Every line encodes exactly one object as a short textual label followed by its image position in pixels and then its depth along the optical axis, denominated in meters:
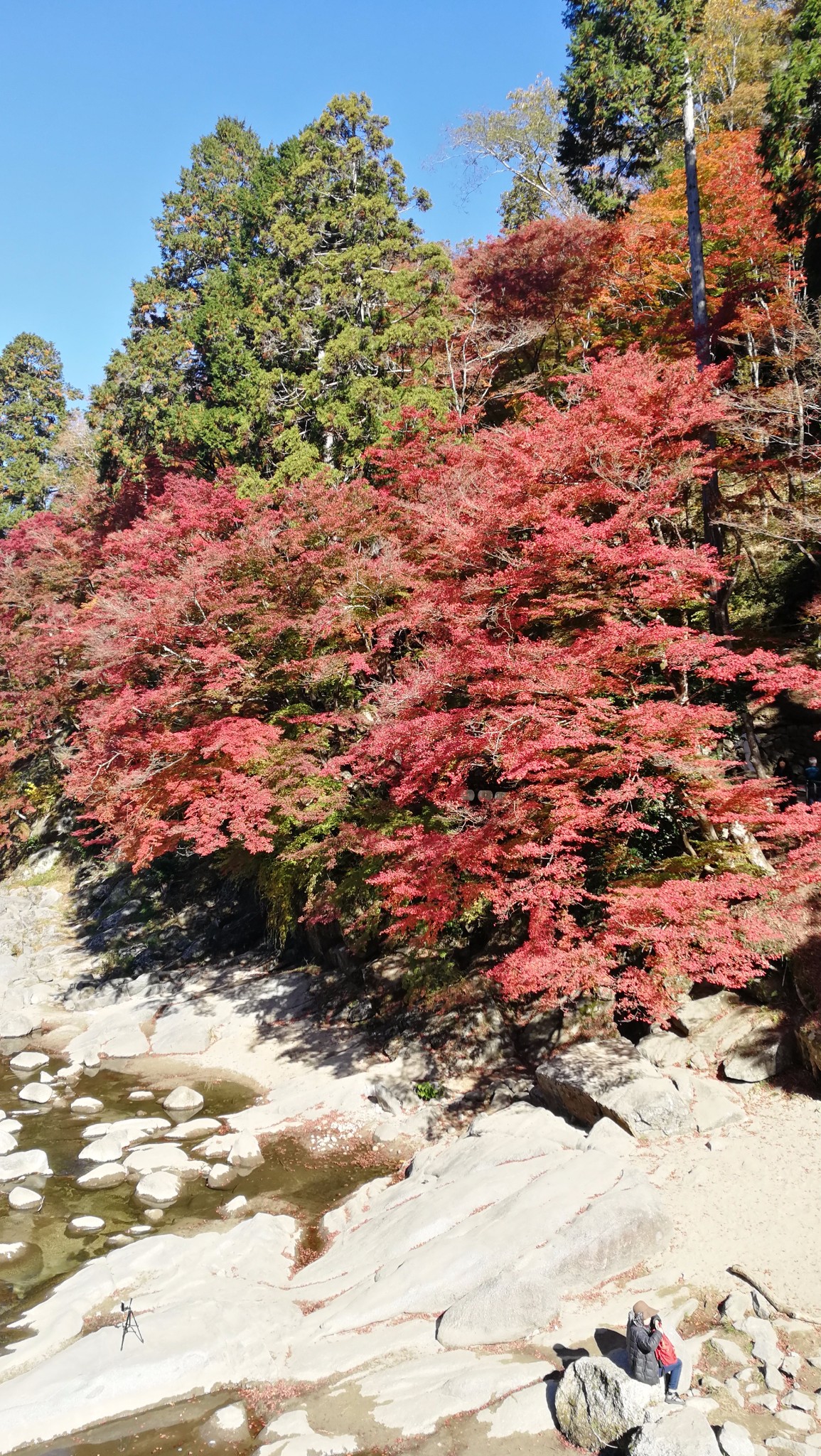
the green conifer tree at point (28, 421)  38.41
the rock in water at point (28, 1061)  16.72
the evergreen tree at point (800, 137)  12.90
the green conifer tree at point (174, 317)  24.83
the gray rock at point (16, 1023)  18.50
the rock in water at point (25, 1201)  11.60
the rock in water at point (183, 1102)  14.49
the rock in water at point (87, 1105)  14.76
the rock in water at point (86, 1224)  11.08
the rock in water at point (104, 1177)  12.14
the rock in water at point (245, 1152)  12.45
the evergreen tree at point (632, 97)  15.20
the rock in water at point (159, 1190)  11.61
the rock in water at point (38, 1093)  15.21
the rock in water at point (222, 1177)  11.94
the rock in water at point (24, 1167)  12.36
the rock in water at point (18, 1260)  10.22
